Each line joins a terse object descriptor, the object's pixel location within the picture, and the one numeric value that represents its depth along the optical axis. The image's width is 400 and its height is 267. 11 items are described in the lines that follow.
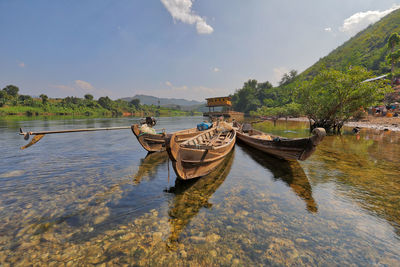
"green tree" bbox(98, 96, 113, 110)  101.12
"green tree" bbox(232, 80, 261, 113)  98.69
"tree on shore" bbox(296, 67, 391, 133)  17.55
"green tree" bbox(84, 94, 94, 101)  105.50
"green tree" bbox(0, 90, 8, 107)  64.62
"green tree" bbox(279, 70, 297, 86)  111.56
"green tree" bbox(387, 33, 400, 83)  46.06
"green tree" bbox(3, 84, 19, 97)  81.12
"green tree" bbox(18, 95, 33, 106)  72.00
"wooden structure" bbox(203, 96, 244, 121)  57.44
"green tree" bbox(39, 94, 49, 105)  76.32
